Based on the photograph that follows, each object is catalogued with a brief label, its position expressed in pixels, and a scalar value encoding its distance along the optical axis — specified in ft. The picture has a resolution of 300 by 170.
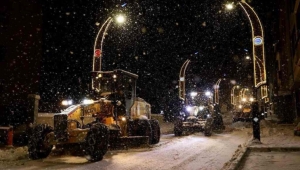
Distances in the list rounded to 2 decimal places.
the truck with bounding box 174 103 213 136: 75.61
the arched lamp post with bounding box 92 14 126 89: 61.16
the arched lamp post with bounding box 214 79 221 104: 91.21
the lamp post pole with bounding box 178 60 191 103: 88.31
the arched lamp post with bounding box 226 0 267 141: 53.06
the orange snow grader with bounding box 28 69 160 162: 40.55
